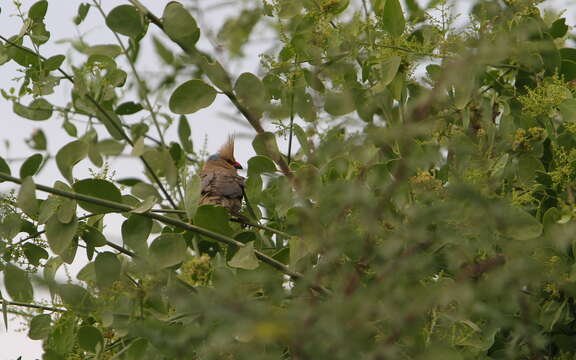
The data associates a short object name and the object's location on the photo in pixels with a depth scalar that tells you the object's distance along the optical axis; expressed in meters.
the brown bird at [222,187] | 11.57
